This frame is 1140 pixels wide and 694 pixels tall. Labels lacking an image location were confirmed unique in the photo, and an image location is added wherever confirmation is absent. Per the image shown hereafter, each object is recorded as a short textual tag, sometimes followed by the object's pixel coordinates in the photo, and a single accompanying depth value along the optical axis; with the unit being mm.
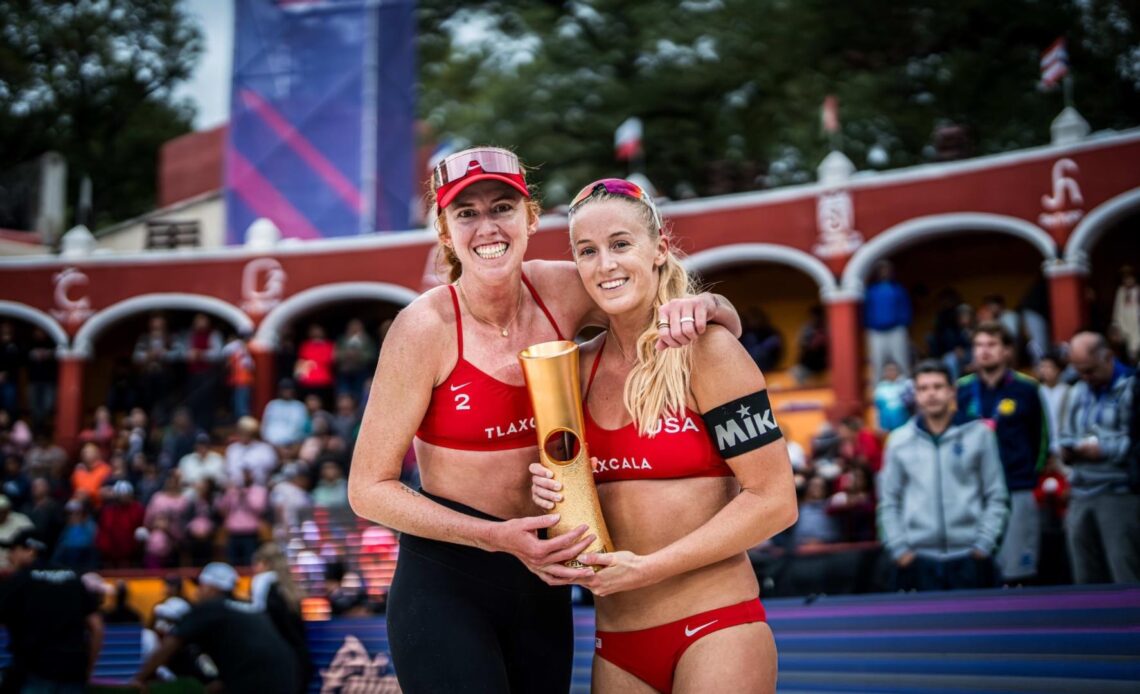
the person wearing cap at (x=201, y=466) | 16109
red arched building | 16609
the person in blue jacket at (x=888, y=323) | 15805
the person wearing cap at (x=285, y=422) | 16797
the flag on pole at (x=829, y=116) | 19016
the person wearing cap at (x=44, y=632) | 9016
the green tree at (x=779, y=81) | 23688
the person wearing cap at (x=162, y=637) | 10258
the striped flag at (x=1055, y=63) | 16641
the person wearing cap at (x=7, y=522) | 13766
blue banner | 23328
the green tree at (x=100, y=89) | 34625
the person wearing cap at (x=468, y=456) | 3529
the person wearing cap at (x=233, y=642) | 8359
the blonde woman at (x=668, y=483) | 3369
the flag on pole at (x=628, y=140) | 19719
